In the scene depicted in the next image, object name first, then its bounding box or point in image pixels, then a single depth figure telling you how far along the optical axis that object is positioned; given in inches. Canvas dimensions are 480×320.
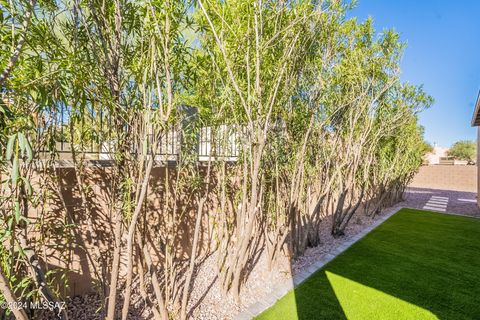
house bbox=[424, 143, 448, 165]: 1776.8
